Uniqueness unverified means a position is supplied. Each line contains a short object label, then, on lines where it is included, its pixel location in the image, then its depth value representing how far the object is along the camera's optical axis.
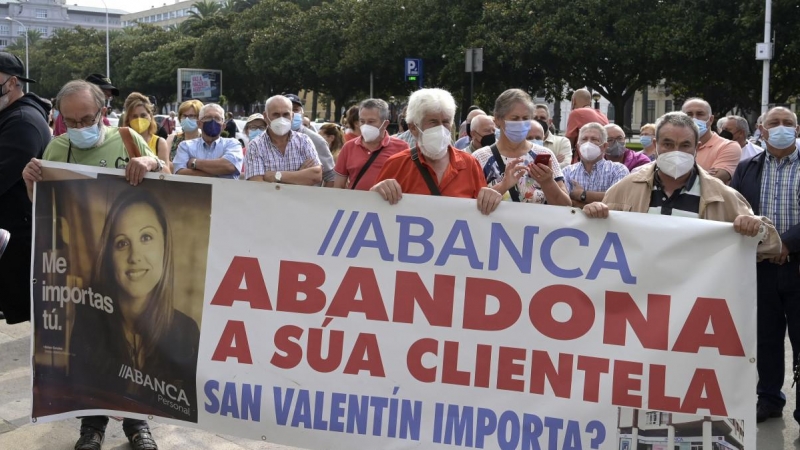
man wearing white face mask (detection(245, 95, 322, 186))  6.11
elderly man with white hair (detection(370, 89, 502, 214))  3.98
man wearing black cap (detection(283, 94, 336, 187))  6.86
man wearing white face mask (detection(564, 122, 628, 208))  6.23
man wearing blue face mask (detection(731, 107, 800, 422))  4.98
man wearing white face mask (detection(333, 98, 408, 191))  5.99
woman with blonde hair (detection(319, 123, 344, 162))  9.32
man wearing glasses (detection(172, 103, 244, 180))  6.77
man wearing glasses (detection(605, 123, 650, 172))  7.28
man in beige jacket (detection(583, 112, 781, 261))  3.96
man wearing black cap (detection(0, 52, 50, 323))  4.54
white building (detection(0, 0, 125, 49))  152.00
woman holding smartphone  4.54
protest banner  3.49
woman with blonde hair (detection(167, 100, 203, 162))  8.29
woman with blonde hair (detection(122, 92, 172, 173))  7.27
